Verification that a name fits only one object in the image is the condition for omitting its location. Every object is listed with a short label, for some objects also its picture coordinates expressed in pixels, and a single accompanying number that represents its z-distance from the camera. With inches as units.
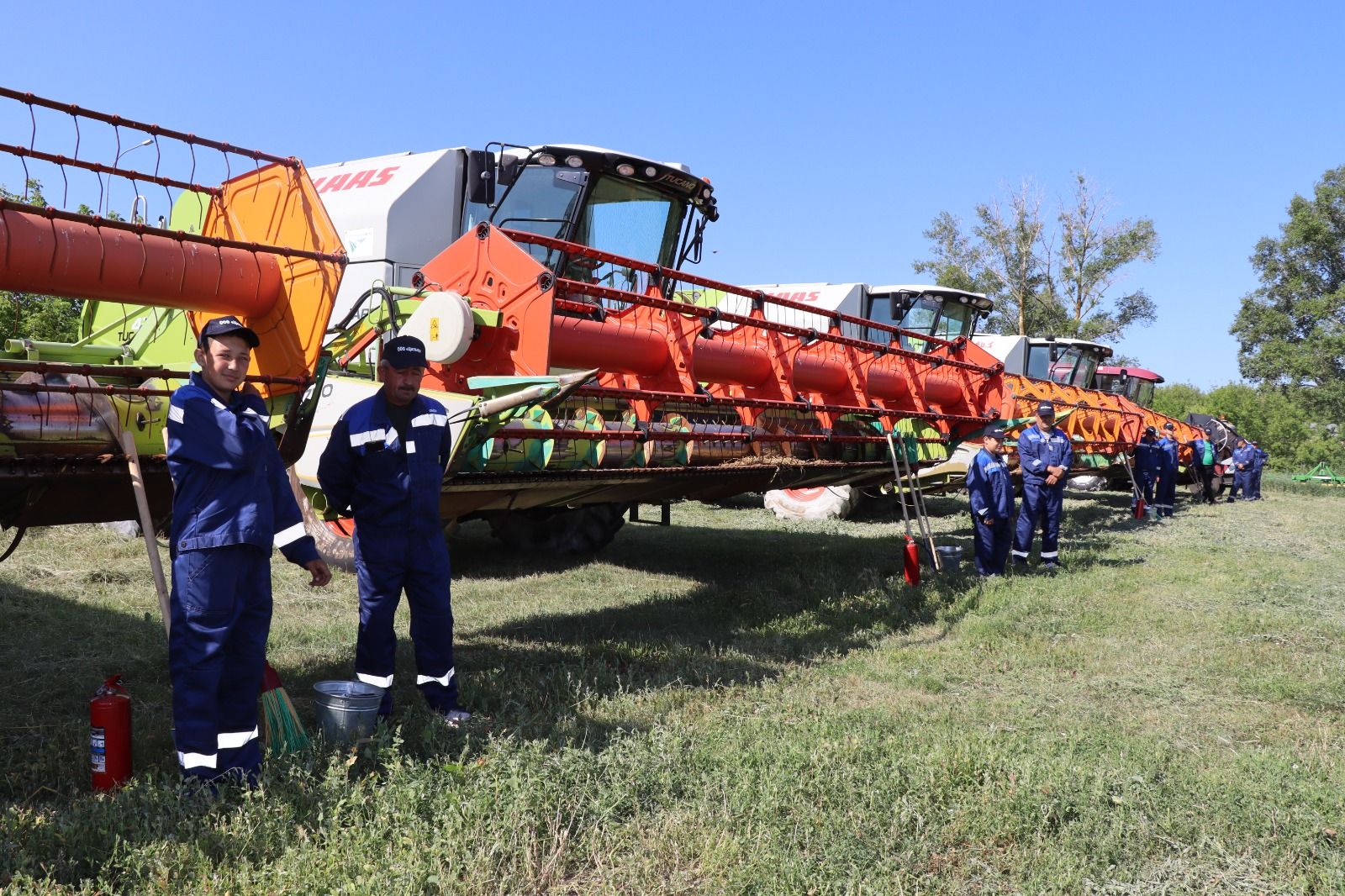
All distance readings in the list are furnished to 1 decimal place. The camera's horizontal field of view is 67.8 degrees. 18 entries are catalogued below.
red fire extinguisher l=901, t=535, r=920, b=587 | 314.5
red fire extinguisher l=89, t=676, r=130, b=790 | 129.3
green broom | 143.6
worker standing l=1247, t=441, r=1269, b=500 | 868.6
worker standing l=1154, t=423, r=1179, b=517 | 665.6
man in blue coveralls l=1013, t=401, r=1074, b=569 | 383.9
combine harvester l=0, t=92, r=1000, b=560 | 159.6
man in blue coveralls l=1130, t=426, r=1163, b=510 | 647.1
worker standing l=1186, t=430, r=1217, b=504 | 800.3
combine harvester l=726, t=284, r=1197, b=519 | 549.0
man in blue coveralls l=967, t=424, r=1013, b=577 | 346.0
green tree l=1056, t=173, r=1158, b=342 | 1478.8
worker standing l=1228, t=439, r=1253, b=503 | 860.6
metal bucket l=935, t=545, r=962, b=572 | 352.8
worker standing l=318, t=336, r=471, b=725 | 162.2
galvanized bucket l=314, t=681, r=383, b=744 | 148.5
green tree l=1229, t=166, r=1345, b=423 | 1503.4
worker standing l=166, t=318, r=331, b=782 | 128.5
